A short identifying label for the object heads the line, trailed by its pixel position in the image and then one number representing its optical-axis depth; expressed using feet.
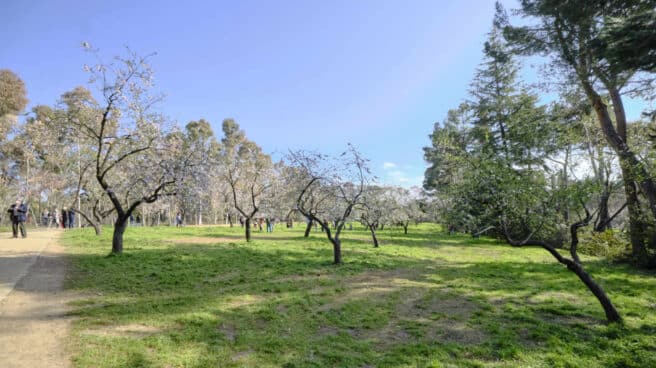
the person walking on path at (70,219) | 102.89
